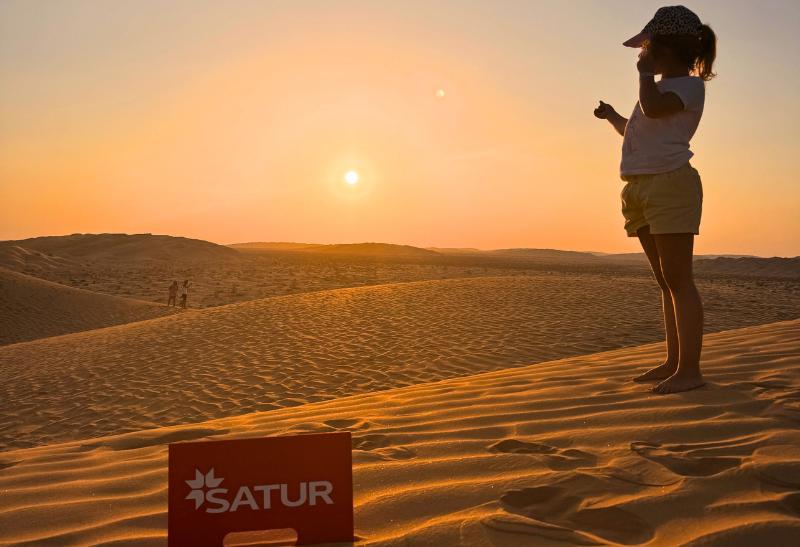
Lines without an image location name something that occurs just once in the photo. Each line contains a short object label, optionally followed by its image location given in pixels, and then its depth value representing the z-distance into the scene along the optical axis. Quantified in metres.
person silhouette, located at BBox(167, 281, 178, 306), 21.98
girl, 3.34
